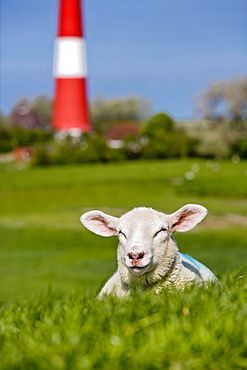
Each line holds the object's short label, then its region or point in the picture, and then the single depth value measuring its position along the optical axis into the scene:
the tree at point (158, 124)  84.11
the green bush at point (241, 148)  63.09
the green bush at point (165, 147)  56.56
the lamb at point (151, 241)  4.16
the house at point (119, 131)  89.31
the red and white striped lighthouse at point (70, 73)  62.62
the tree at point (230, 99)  71.56
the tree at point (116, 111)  104.12
